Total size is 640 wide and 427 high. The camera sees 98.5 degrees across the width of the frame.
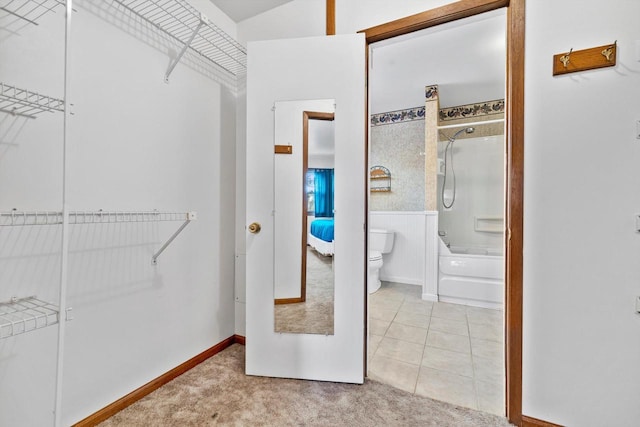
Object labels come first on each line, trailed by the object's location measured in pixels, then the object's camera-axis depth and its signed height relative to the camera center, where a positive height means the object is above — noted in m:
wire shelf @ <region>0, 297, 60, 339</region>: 0.97 -0.36
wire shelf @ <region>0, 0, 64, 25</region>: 1.05 +0.82
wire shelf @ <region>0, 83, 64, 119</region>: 1.00 +0.41
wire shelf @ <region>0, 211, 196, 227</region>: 1.03 -0.01
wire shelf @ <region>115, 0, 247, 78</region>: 1.48 +1.13
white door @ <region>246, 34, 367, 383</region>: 1.60 +0.10
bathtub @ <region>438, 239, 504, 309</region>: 2.90 -0.66
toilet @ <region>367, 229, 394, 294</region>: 3.53 -0.35
